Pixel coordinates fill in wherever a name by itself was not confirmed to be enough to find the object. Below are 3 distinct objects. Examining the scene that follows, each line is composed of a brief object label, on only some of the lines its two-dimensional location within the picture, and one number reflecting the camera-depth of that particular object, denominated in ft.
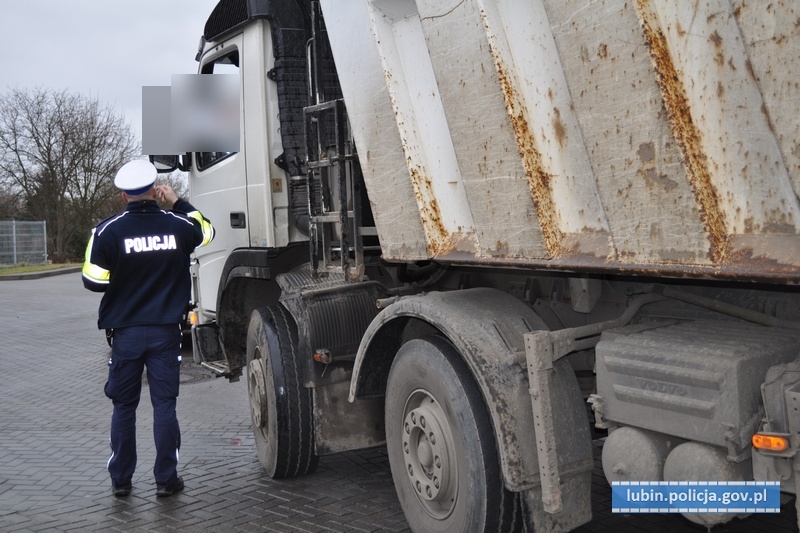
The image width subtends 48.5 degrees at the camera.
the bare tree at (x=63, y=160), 116.78
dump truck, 7.80
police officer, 16.69
